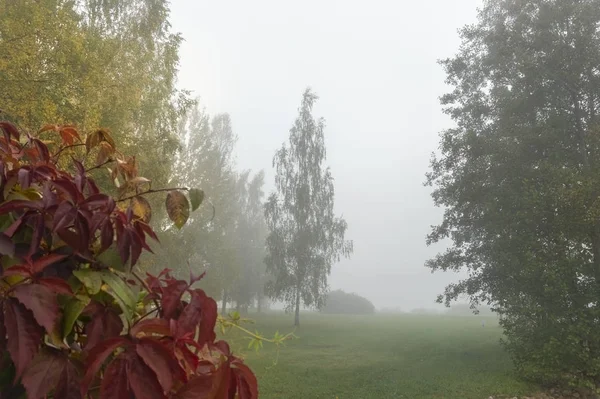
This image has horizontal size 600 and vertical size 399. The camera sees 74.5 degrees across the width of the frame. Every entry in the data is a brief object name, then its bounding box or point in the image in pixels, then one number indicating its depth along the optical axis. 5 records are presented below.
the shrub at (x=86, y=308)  0.64
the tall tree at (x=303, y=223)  22.44
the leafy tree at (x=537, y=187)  8.30
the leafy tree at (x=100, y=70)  5.92
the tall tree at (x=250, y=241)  29.56
